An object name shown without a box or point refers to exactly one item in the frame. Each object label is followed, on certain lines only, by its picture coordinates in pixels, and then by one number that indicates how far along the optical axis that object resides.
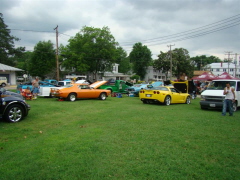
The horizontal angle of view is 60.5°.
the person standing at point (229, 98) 10.06
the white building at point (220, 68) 94.34
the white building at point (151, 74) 77.31
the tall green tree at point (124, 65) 80.44
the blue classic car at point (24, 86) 16.90
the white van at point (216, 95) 11.69
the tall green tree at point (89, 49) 42.00
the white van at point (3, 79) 35.19
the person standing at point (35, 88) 16.00
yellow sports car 13.93
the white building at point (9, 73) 36.42
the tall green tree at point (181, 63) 60.12
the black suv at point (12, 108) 7.46
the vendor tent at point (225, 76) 24.52
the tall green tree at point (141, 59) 72.56
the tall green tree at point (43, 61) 47.44
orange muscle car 15.06
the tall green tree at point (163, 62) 61.12
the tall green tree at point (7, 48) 52.03
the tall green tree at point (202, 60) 118.92
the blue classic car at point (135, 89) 21.33
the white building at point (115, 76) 59.40
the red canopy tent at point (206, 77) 27.15
